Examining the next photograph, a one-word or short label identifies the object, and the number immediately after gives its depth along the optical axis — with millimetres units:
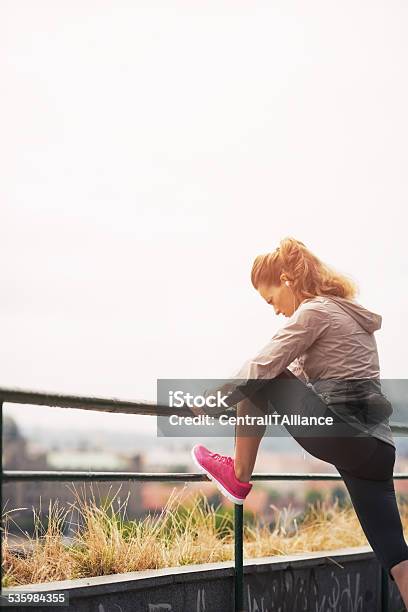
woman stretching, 8250
